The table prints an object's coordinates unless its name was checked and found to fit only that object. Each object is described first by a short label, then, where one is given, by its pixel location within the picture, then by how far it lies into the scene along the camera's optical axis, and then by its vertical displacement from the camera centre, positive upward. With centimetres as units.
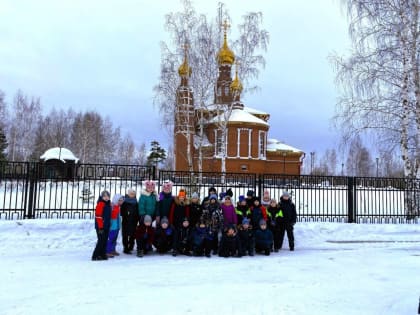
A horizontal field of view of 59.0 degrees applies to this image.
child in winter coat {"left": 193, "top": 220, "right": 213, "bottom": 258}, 847 -126
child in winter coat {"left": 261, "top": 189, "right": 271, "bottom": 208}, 967 -37
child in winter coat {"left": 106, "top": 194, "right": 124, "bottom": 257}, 830 -106
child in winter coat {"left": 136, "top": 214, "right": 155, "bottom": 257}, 838 -119
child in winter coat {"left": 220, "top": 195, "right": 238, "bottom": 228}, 878 -64
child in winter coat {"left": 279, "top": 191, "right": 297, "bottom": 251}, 942 -78
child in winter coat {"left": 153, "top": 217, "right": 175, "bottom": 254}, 849 -120
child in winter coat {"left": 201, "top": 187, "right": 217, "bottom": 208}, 893 -32
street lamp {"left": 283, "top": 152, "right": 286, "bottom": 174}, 4374 +281
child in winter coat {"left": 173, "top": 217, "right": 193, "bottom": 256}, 852 -125
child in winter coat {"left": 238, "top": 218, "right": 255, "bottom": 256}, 871 -123
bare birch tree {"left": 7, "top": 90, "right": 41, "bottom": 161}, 3806 +525
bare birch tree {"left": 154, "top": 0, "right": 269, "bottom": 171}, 2492 +849
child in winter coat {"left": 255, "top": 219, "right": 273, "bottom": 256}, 888 -125
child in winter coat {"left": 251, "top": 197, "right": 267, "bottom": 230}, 906 -67
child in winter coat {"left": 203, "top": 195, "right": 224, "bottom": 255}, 862 -79
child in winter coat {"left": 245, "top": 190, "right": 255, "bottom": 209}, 932 -33
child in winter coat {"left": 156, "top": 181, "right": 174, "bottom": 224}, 873 -45
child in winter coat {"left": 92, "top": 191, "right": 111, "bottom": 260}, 777 -86
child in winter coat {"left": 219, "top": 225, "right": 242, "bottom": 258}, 849 -134
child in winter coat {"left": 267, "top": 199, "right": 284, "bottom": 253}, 934 -85
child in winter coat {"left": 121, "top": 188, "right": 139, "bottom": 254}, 856 -85
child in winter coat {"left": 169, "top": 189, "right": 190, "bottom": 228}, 864 -63
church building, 3238 +444
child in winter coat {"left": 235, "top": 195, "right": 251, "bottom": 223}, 909 -60
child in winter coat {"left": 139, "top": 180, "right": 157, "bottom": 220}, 865 -43
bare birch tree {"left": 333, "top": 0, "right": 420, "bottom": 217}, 1334 +432
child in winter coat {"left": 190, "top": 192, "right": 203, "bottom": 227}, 877 -63
